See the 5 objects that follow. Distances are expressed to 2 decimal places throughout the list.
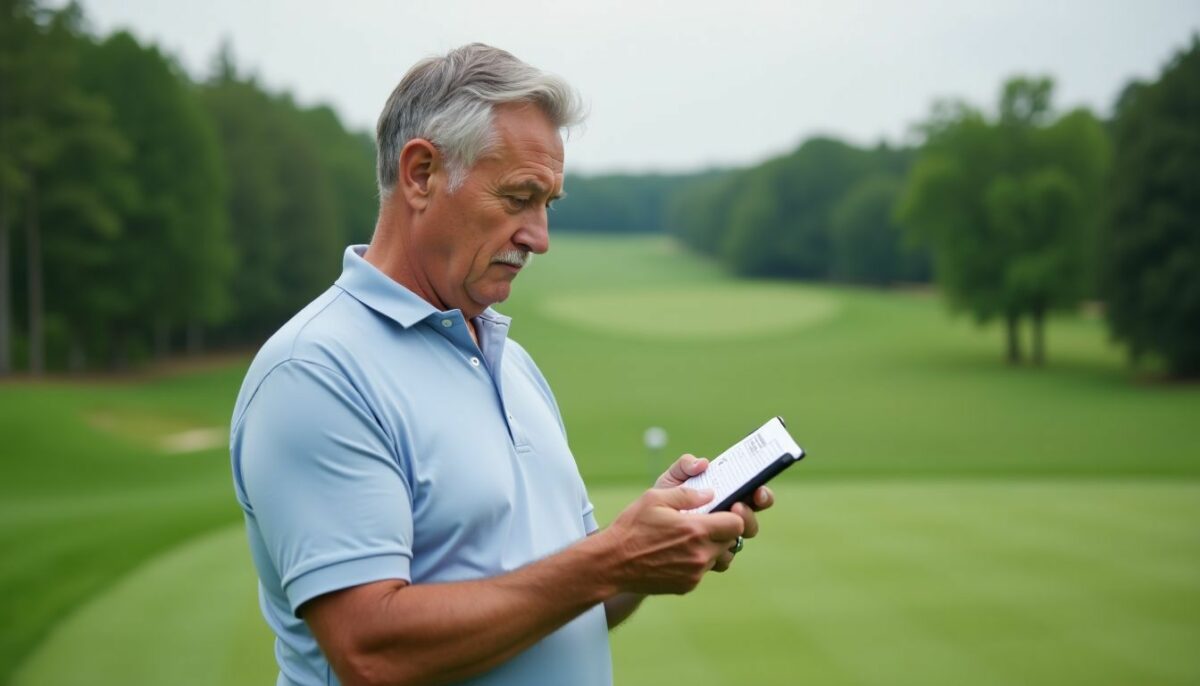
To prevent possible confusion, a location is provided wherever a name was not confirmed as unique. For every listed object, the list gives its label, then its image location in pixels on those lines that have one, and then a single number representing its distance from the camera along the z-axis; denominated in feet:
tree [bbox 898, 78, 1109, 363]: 108.06
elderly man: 5.52
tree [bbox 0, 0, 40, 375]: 74.90
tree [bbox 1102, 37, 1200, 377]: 91.71
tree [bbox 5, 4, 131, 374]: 77.61
